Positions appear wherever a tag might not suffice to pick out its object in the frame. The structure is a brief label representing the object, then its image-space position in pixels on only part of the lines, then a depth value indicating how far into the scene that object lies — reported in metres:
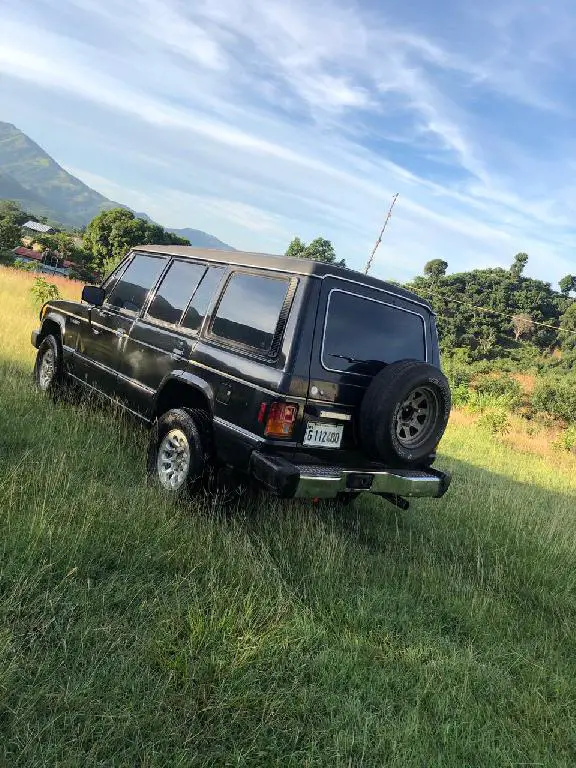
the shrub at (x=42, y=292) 15.10
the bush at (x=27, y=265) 35.28
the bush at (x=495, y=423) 15.45
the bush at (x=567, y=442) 15.57
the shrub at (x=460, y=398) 21.67
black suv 3.57
